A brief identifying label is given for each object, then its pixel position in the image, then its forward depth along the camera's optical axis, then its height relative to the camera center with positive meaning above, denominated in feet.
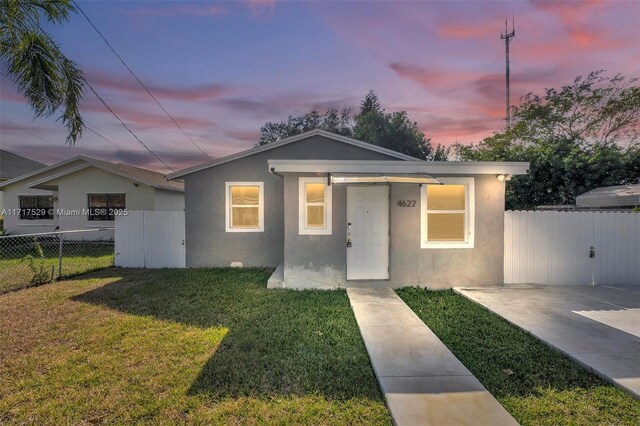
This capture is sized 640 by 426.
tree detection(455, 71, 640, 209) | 45.80 +13.73
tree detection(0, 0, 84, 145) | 19.45 +10.23
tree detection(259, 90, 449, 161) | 99.81 +29.38
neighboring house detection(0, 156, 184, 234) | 48.34 +3.69
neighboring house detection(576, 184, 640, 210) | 33.27 +1.81
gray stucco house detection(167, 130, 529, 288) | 23.43 -1.00
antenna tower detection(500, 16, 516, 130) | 77.51 +44.93
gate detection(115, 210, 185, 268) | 31.99 -2.69
